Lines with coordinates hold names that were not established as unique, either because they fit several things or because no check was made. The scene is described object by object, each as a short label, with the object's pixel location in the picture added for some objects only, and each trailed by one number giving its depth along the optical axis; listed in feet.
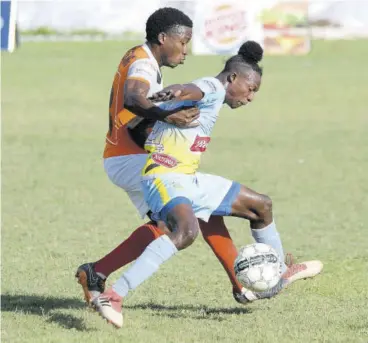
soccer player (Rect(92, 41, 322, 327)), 42.39
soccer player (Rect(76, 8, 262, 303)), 46.73
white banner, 224.74
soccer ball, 45.01
